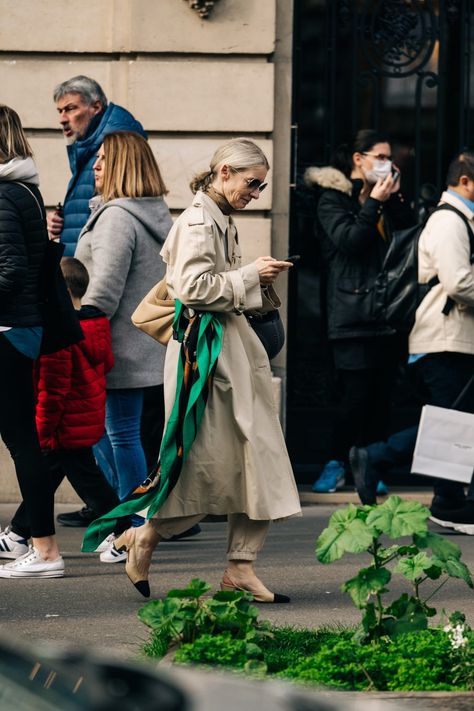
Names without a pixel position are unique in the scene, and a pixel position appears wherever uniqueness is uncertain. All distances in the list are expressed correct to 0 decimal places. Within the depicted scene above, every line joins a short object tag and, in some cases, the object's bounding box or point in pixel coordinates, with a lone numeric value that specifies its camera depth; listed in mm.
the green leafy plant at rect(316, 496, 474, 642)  6899
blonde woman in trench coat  8691
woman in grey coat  10872
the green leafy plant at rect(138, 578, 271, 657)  7075
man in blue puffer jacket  11837
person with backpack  11868
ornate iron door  13999
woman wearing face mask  13372
